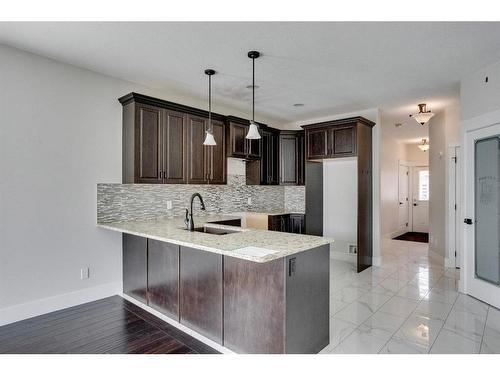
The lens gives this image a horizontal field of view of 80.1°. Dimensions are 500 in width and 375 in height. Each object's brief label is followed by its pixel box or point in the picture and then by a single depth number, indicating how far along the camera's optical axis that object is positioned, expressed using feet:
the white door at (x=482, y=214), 11.31
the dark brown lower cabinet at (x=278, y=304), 6.83
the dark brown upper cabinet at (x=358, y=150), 15.58
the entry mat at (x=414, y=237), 26.35
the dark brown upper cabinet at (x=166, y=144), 11.75
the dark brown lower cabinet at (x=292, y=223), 17.75
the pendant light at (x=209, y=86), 11.25
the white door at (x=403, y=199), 29.09
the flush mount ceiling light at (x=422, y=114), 16.03
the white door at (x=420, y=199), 30.58
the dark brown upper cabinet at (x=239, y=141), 15.35
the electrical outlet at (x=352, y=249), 18.21
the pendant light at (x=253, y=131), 10.44
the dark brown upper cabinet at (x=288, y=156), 19.08
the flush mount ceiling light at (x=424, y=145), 25.99
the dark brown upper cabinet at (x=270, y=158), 18.22
